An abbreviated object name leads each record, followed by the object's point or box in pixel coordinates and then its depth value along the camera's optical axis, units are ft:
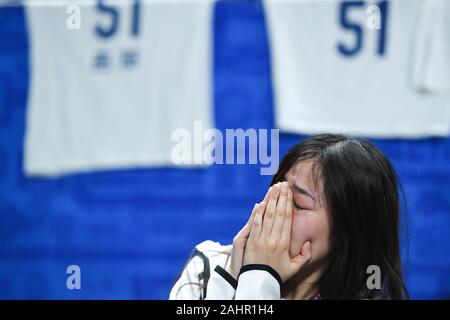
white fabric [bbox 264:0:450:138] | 14.85
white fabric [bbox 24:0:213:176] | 15.33
